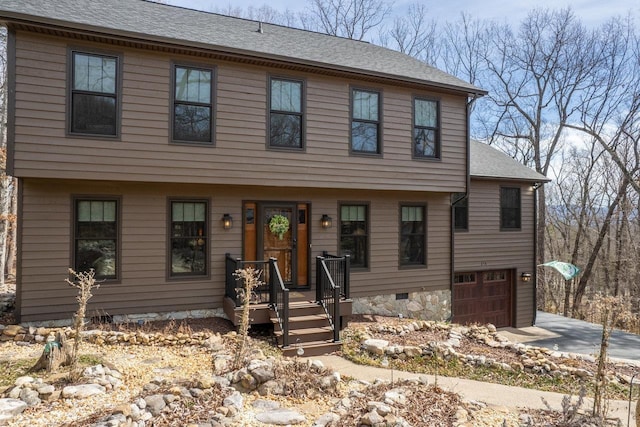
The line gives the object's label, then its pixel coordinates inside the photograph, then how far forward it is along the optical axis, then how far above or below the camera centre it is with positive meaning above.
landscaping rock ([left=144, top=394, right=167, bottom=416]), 3.96 -1.81
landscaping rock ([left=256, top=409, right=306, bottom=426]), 4.07 -1.99
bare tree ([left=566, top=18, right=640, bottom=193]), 17.88 +5.80
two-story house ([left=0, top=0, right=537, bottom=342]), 6.89 +1.24
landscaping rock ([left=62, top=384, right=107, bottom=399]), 4.20 -1.80
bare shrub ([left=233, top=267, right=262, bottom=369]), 5.09 -1.41
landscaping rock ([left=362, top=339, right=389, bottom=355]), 6.79 -2.08
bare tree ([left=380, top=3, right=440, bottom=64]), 21.39 +10.00
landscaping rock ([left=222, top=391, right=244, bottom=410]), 4.22 -1.88
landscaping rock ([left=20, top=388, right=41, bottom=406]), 4.04 -1.77
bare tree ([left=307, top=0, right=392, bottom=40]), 19.81 +10.13
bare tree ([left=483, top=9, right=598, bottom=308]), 19.08 +7.23
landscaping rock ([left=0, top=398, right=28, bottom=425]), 3.75 -1.79
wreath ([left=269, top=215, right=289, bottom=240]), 8.63 -0.07
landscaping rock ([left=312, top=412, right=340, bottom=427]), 4.02 -1.98
